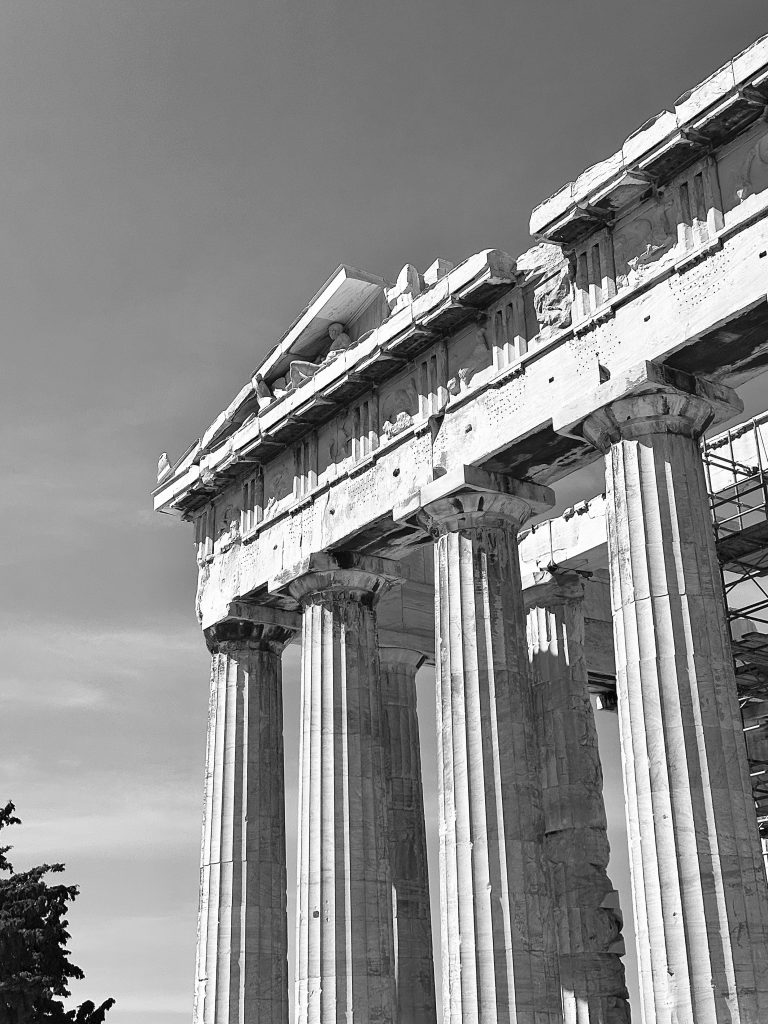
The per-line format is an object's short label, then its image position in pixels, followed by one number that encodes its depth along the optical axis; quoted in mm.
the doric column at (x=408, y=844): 32781
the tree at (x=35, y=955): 44312
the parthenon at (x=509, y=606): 20938
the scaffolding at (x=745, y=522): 31109
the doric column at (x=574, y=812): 28641
